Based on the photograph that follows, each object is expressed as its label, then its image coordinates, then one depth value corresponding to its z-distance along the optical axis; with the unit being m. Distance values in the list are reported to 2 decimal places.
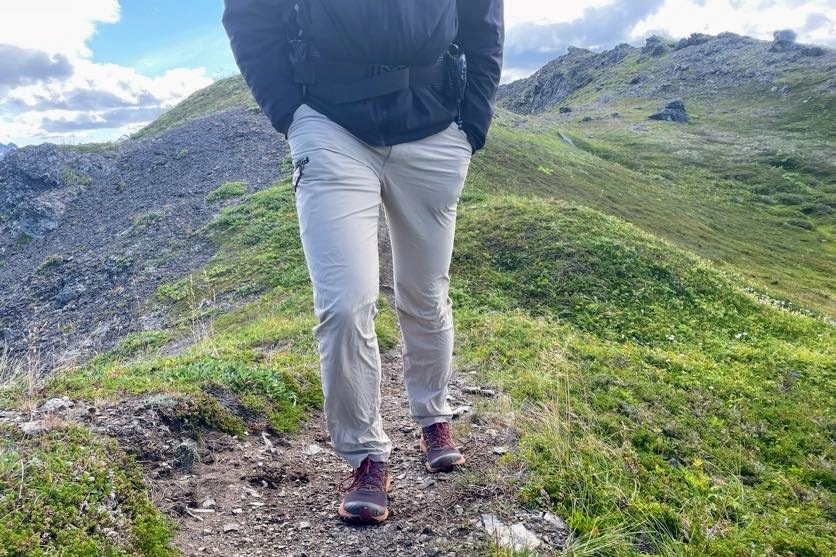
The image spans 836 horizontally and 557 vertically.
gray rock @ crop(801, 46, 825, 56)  85.62
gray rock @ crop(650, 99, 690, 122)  71.44
